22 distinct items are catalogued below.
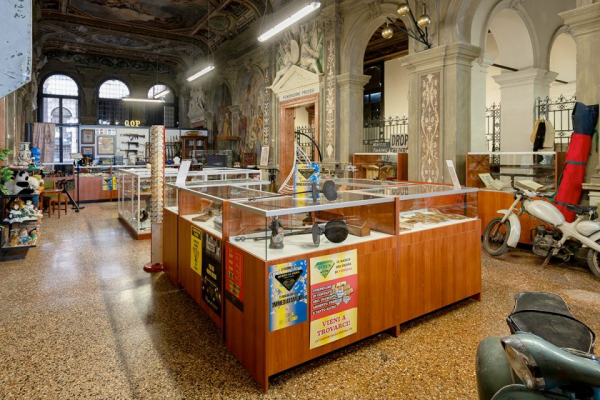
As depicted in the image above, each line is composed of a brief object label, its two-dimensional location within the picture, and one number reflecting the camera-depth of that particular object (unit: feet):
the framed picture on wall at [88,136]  50.83
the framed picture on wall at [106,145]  52.49
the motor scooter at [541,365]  2.69
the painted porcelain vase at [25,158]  21.80
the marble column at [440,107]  22.44
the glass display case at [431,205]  10.80
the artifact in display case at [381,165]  27.12
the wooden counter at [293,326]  7.67
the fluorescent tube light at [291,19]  19.85
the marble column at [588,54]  16.22
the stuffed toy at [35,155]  24.54
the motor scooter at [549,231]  14.98
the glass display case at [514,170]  18.84
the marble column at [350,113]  31.04
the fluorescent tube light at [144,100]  51.66
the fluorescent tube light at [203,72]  37.00
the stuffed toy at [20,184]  18.52
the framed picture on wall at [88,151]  51.52
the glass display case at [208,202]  10.30
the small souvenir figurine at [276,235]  8.46
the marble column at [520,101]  27.27
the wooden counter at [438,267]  10.12
